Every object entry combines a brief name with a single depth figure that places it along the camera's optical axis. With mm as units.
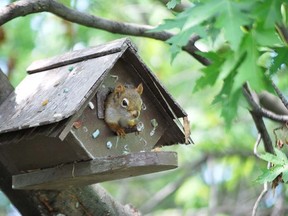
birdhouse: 6730
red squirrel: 7172
